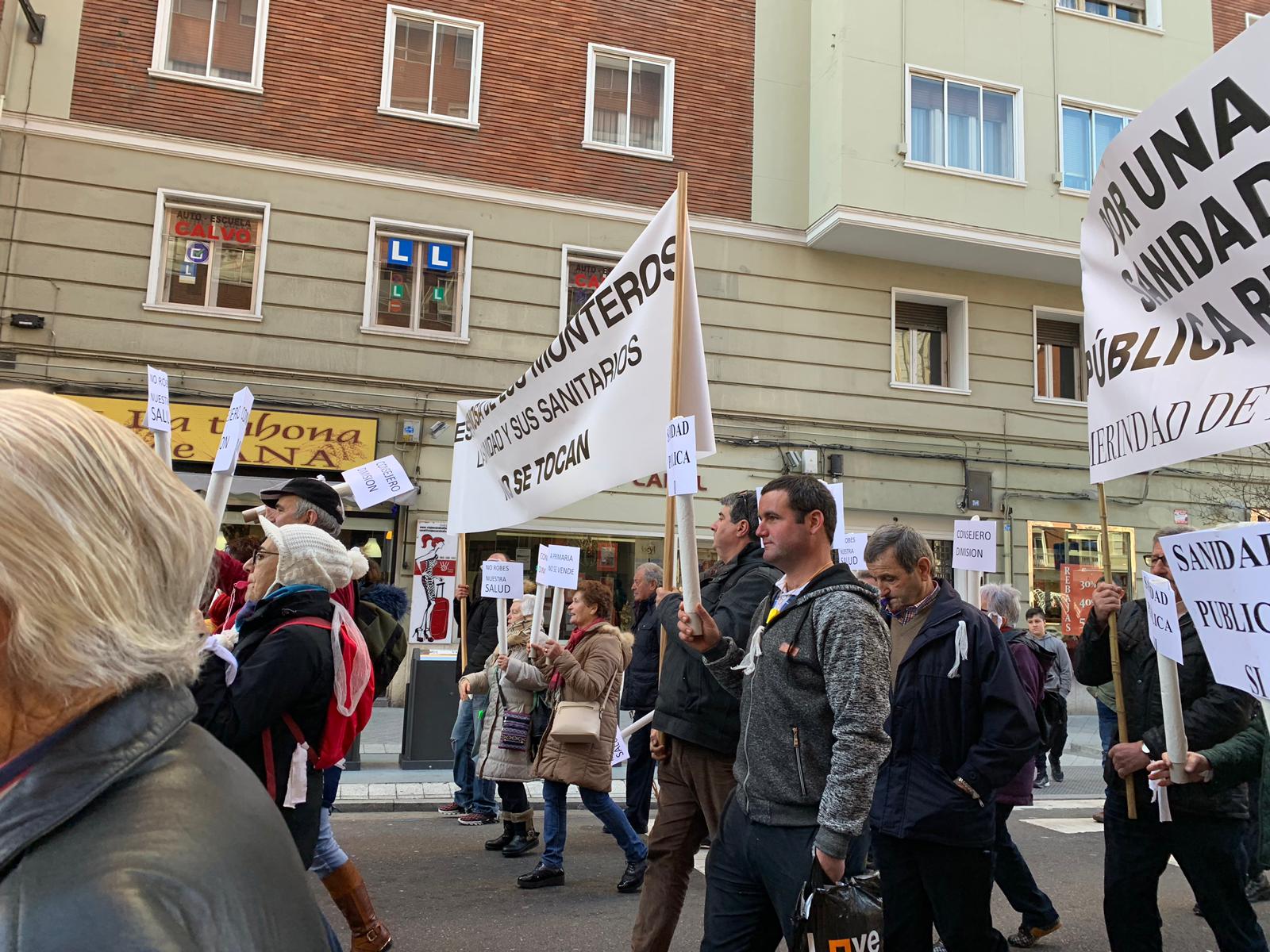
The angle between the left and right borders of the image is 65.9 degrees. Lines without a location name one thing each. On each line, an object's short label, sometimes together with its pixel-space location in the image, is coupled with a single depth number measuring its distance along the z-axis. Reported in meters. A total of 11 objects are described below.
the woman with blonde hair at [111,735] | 1.02
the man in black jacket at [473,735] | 7.79
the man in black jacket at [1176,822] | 3.79
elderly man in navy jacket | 3.67
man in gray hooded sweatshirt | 3.04
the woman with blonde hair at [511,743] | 6.55
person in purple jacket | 5.11
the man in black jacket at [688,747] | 4.00
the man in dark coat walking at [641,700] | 7.00
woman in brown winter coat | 6.02
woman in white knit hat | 3.22
